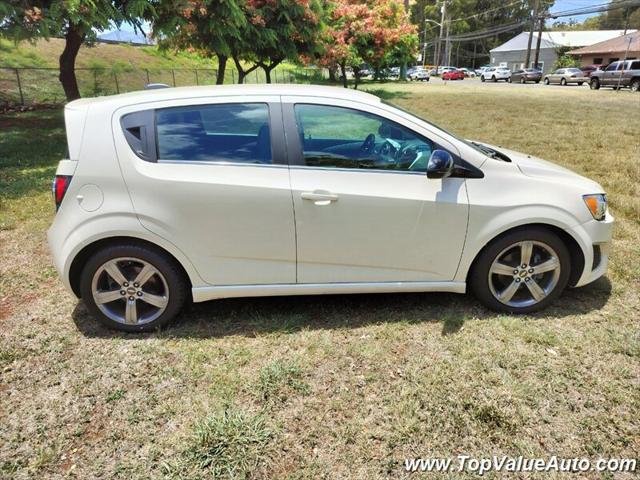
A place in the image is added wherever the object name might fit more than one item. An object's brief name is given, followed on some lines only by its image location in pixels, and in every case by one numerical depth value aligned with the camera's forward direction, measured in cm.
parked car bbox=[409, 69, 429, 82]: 4925
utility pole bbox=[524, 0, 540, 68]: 4522
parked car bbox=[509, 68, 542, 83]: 3925
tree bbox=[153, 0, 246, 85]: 991
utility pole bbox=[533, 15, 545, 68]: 4556
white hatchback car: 296
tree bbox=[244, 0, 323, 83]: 1291
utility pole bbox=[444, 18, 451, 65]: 6578
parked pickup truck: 2620
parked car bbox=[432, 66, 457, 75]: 6426
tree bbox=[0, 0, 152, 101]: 819
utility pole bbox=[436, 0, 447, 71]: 6720
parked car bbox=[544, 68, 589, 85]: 3466
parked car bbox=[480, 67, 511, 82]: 4484
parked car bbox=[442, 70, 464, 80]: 5116
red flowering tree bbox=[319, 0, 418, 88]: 2230
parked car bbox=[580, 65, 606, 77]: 3474
